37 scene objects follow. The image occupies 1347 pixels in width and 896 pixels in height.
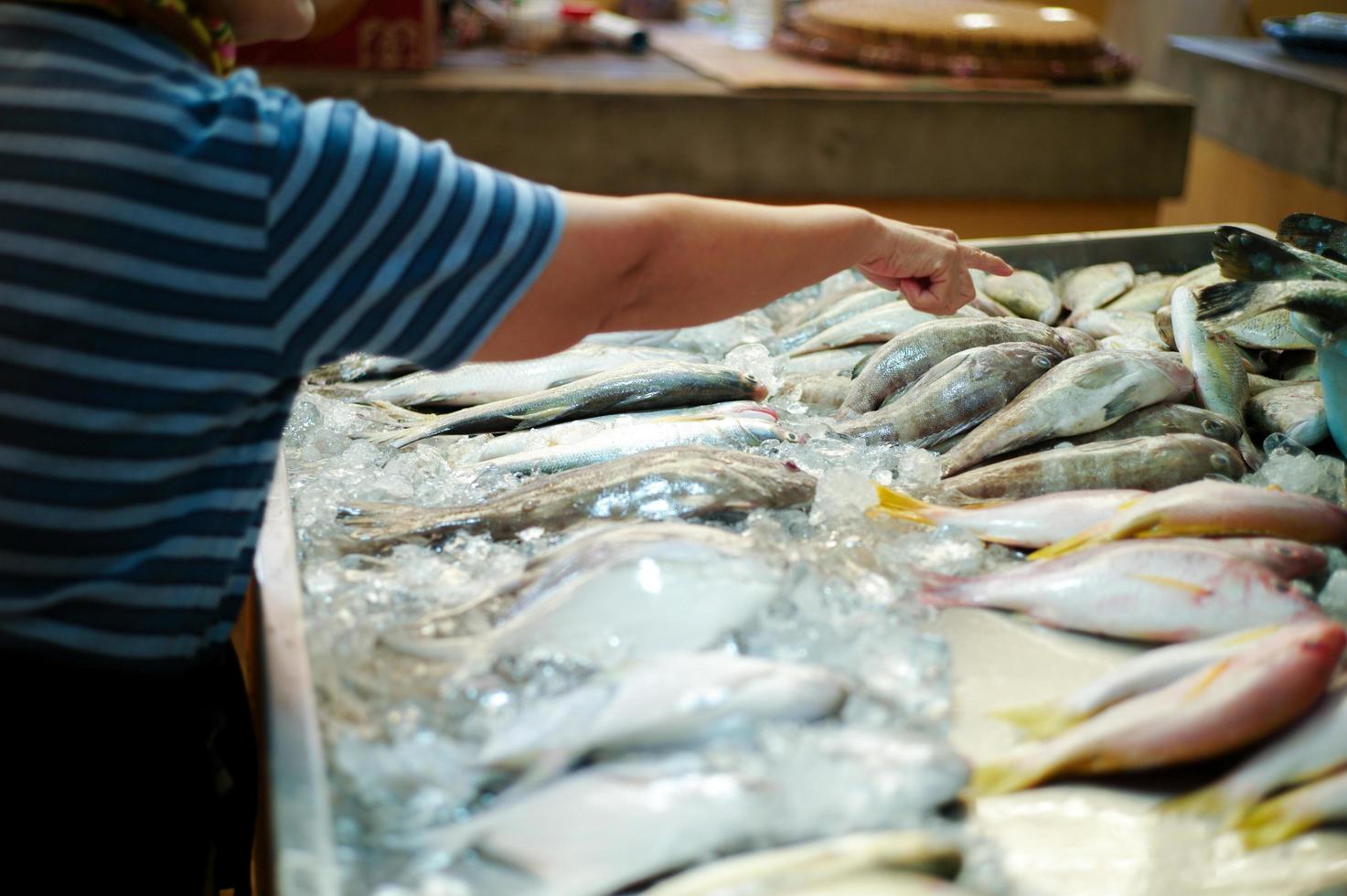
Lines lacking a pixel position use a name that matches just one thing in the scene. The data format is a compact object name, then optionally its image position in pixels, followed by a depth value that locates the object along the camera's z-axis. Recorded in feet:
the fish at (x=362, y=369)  8.86
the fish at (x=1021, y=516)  6.25
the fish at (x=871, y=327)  9.20
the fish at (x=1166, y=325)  8.75
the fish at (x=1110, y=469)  6.80
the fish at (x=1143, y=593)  5.33
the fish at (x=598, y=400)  7.84
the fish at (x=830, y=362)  9.05
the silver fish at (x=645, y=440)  7.11
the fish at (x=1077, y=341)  8.39
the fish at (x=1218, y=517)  5.96
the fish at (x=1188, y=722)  4.61
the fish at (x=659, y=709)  4.40
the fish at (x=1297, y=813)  4.43
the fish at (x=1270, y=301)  6.85
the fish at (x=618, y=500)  6.13
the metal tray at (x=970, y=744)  4.17
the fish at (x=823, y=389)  8.48
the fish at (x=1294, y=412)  7.55
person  4.25
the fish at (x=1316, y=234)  8.36
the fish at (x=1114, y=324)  9.25
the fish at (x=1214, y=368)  7.79
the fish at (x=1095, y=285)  10.08
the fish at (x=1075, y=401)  7.30
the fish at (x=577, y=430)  7.40
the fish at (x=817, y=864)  3.93
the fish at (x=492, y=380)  8.34
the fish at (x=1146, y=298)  9.94
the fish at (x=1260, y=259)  7.46
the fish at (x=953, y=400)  7.61
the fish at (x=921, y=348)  8.16
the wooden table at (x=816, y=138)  16.89
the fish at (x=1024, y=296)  9.84
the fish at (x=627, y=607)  4.94
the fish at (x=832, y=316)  9.68
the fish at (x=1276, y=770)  4.53
